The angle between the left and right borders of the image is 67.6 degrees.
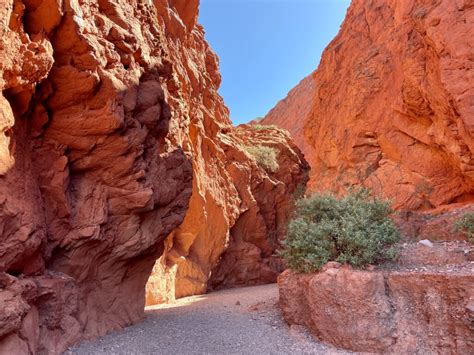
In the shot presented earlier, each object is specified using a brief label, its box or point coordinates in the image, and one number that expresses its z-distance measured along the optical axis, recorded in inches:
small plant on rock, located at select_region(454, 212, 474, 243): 284.4
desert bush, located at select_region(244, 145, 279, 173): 800.3
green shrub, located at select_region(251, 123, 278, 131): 973.2
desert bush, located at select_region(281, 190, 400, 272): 271.4
